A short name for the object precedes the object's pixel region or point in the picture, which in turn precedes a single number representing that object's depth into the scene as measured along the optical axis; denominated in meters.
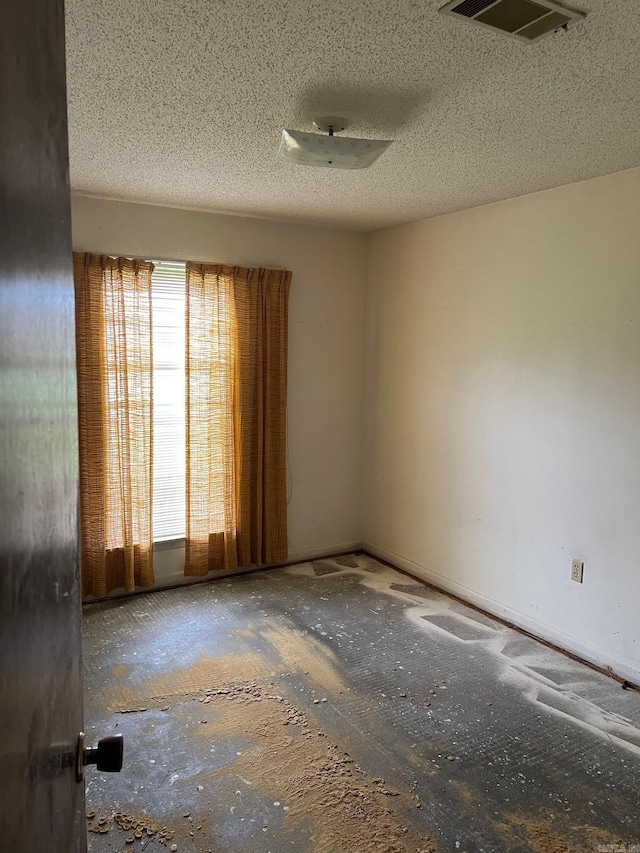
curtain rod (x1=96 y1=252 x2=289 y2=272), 3.47
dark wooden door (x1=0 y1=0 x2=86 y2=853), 0.46
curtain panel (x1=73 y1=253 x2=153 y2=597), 3.35
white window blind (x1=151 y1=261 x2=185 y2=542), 3.61
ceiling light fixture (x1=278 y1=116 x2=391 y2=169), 2.13
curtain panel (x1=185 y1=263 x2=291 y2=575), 3.70
